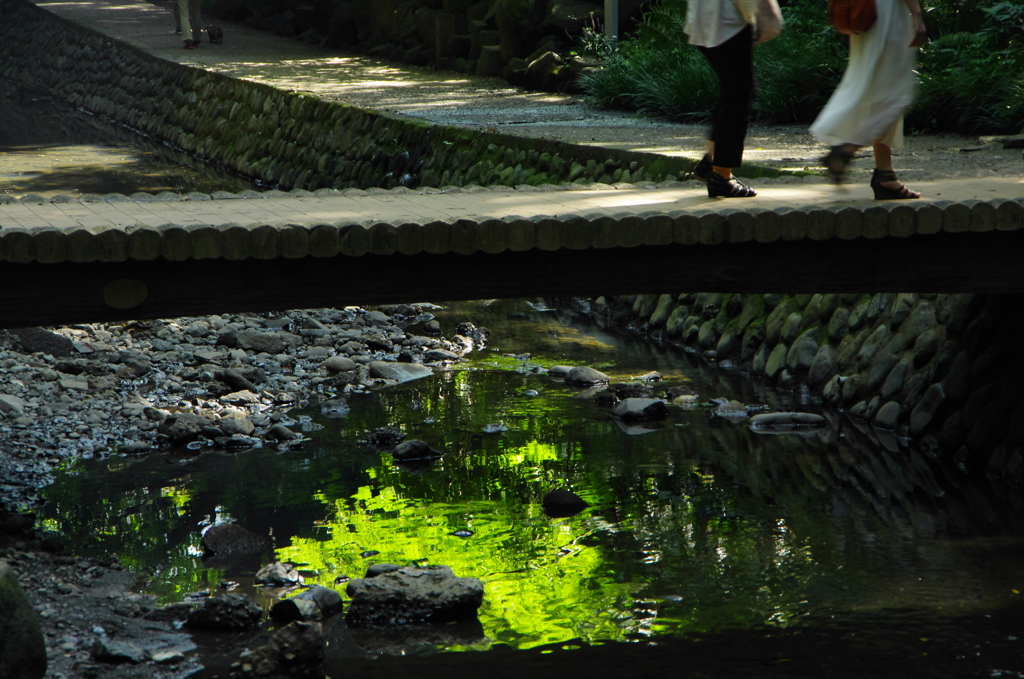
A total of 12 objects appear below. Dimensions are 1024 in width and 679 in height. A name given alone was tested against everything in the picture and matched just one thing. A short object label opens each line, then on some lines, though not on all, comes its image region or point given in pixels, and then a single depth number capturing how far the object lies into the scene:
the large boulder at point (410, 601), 9.41
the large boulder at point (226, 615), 9.13
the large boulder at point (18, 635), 7.77
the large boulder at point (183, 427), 13.45
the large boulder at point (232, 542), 10.81
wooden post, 30.91
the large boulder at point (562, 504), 11.80
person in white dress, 10.42
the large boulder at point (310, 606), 9.33
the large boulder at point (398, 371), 16.63
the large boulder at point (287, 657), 8.44
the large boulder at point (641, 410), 14.58
